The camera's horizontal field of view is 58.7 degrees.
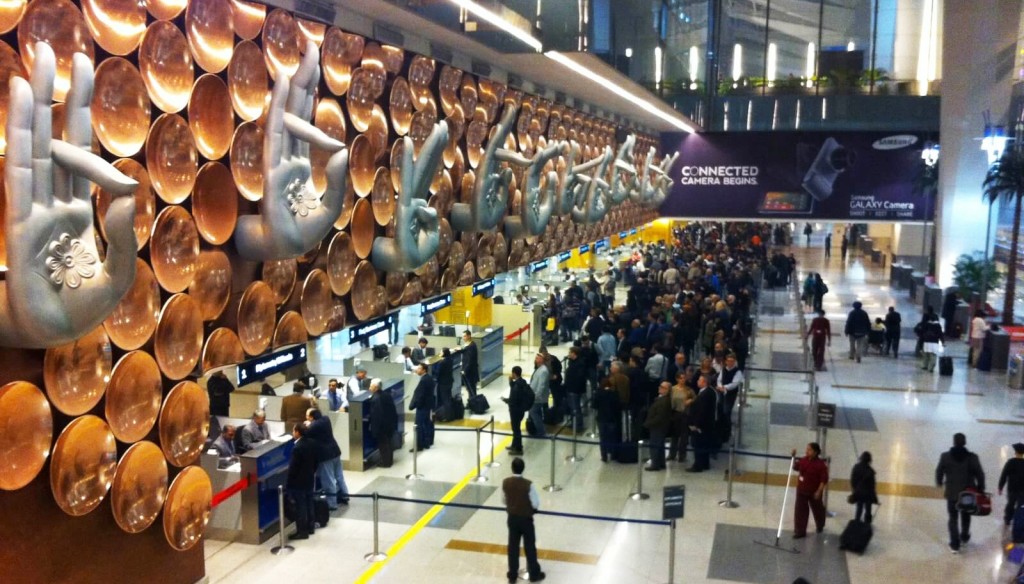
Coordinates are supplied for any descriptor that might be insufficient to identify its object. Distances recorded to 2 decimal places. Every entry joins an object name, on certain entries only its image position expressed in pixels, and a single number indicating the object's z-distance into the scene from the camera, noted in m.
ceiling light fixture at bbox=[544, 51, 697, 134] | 10.14
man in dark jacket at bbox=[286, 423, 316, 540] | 9.61
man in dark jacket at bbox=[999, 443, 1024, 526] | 9.39
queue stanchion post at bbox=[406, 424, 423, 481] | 11.54
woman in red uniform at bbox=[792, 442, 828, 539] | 9.54
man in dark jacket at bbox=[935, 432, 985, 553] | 9.33
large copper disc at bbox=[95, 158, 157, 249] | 5.64
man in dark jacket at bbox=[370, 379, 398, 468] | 11.88
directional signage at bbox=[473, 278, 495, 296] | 12.60
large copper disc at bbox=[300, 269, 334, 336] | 7.76
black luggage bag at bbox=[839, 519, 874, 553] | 9.30
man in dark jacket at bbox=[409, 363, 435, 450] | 12.41
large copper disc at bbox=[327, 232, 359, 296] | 8.12
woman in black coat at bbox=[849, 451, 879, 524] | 9.48
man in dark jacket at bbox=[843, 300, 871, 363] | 20.20
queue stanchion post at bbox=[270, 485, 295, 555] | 9.19
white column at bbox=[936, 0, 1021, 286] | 22.45
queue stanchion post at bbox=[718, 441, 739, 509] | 10.58
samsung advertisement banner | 23.06
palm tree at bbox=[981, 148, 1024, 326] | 21.78
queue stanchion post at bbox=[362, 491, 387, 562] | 8.91
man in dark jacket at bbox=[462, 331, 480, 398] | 15.41
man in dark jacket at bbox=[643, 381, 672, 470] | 11.95
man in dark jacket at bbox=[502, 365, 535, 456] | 12.48
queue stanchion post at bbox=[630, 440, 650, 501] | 10.72
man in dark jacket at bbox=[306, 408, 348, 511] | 9.98
